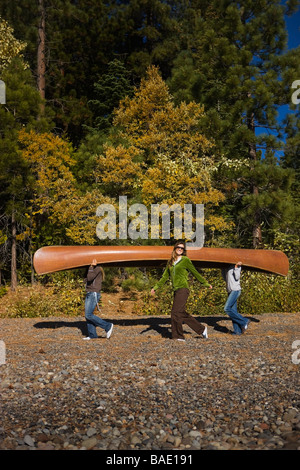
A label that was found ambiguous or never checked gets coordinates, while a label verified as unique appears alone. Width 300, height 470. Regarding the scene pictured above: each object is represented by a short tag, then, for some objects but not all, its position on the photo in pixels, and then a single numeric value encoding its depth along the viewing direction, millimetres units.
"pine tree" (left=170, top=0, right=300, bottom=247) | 15406
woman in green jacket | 6938
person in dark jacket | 7113
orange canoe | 7812
